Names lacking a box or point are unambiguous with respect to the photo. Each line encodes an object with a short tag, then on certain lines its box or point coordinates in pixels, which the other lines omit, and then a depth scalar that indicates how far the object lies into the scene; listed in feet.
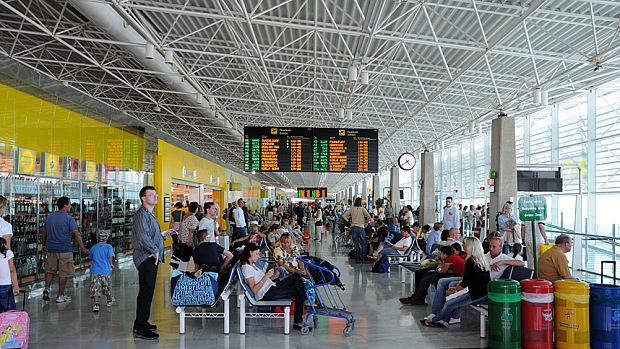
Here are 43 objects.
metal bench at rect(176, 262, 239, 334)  20.53
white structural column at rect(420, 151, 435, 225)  73.56
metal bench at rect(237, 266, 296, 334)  20.49
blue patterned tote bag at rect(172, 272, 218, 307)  20.58
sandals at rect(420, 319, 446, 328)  22.09
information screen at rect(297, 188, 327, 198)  155.73
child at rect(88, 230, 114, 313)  25.63
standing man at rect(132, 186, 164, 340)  20.06
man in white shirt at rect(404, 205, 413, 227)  57.35
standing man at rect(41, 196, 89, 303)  28.45
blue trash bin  17.42
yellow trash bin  17.72
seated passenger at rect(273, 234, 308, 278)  22.48
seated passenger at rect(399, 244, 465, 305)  24.79
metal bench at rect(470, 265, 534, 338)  20.29
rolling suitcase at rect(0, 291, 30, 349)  17.17
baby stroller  21.07
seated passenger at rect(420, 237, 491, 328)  20.81
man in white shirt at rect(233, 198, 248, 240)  48.44
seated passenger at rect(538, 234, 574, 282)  20.43
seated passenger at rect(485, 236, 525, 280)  21.91
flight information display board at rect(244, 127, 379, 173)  52.85
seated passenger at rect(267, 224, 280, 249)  34.48
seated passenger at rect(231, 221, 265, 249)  34.32
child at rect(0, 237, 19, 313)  18.06
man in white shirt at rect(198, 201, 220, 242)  33.27
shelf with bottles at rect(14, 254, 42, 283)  33.40
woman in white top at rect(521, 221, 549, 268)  32.86
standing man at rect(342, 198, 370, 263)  46.52
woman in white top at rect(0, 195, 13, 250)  20.88
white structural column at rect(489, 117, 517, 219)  46.85
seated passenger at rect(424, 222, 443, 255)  36.32
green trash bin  18.11
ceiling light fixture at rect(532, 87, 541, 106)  45.11
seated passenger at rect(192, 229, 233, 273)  25.32
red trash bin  18.02
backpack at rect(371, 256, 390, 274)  40.14
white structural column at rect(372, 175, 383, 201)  119.94
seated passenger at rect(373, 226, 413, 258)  38.42
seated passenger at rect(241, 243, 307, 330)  20.71
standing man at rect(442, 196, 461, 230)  51.47
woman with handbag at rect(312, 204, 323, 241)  73.31
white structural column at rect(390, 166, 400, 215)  91.04
